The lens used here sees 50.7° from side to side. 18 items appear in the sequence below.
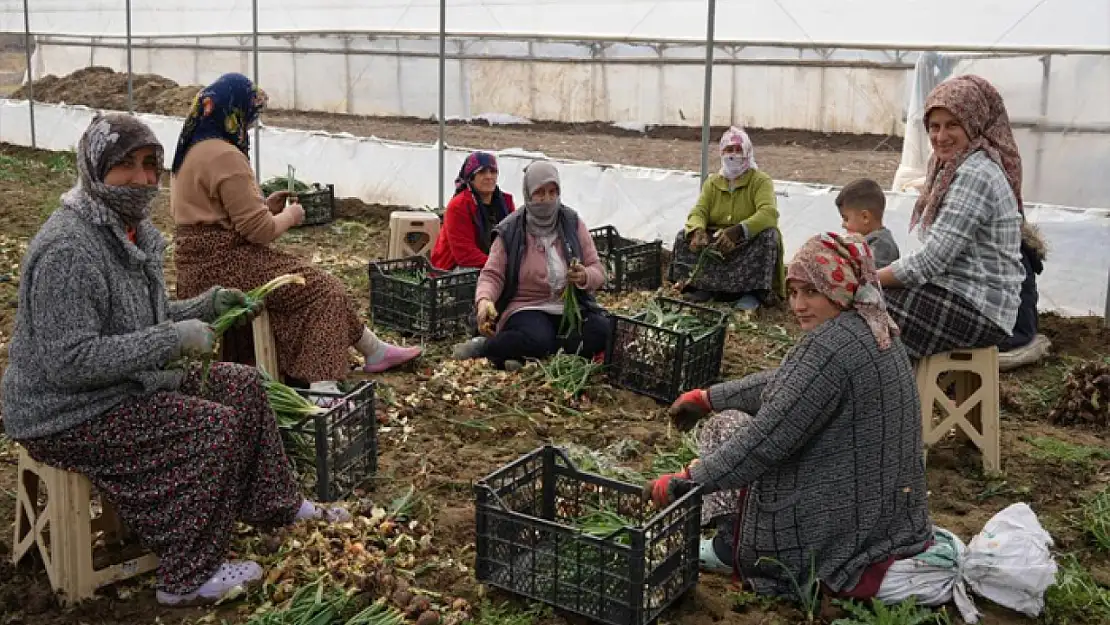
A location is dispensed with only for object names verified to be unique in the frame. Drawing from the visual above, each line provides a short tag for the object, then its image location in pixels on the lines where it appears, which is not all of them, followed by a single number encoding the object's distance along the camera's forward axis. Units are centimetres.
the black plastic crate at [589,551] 360
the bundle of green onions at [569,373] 612
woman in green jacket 800
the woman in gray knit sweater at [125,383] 357
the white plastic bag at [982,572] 376
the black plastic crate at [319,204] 1101
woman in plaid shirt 500
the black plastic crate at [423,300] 704
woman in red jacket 724
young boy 619
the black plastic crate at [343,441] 441
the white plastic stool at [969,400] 519
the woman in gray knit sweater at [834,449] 364
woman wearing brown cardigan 536
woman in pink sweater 645
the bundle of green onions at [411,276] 727
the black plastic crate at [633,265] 830
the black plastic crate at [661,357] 601
